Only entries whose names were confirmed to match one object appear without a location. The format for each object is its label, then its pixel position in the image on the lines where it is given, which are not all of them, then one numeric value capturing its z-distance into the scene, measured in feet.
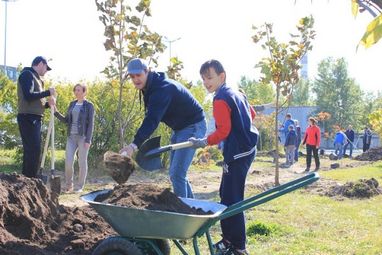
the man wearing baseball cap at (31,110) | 24.04
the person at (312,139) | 53.26
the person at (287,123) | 63.61
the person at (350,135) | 95.50
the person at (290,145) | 60.18
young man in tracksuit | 14.88
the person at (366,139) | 98.12
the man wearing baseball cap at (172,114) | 15.01
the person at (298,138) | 70.30
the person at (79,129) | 27.86
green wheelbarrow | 11.60
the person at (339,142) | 83.82
